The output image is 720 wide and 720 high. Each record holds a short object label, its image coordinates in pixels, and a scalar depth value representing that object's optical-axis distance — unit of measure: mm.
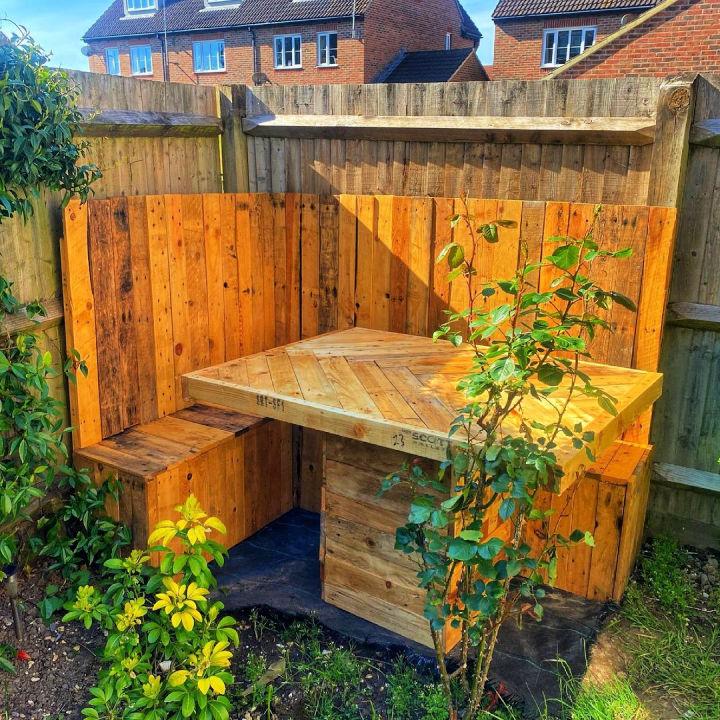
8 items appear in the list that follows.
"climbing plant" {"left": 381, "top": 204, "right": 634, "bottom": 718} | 2365
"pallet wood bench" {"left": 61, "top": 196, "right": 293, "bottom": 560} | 3730
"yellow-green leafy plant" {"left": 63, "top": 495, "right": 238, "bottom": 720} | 2803
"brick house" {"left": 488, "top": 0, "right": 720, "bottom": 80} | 14234
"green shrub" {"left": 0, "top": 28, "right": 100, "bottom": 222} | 3068
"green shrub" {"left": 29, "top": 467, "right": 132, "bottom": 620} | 3646
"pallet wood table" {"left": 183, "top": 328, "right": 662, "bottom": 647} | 2998
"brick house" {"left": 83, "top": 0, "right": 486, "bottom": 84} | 23844
